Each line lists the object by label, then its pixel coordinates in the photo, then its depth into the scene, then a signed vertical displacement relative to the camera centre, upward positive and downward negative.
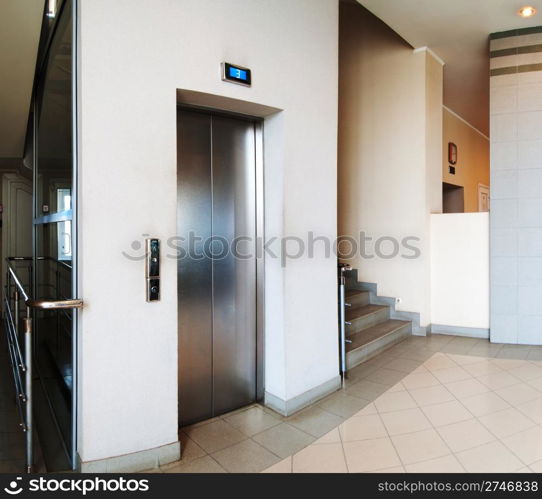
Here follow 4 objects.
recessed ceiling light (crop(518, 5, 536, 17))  3.91 +2.36
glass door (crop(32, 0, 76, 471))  2.28 +0.01
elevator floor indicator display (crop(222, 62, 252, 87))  2.43 +1.08
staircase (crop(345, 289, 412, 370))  3.87 -1.08
